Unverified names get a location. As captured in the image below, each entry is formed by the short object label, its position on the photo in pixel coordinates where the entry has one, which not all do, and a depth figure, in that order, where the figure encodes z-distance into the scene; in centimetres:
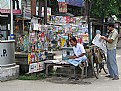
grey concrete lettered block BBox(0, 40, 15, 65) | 930
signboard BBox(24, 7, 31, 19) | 2344
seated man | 936
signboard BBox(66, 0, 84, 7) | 2984
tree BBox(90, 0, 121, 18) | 2538
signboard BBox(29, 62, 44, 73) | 967
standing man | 999
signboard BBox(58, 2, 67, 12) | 2673
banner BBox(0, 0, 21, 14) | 2067
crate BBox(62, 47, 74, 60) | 1026
